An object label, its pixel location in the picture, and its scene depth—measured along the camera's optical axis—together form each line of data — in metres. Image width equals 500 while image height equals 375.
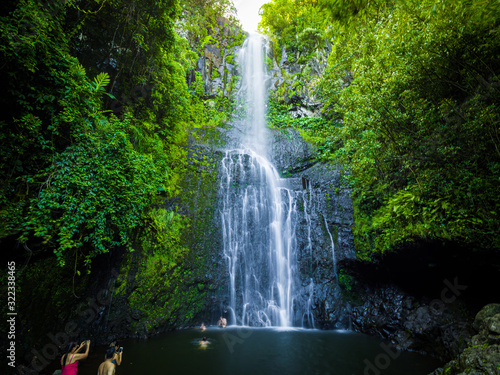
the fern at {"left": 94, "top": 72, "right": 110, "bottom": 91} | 5.78
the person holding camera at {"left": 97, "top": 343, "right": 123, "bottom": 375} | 4.27
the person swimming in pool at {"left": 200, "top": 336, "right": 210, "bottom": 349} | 6.64
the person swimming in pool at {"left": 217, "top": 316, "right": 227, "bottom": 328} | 8.43
